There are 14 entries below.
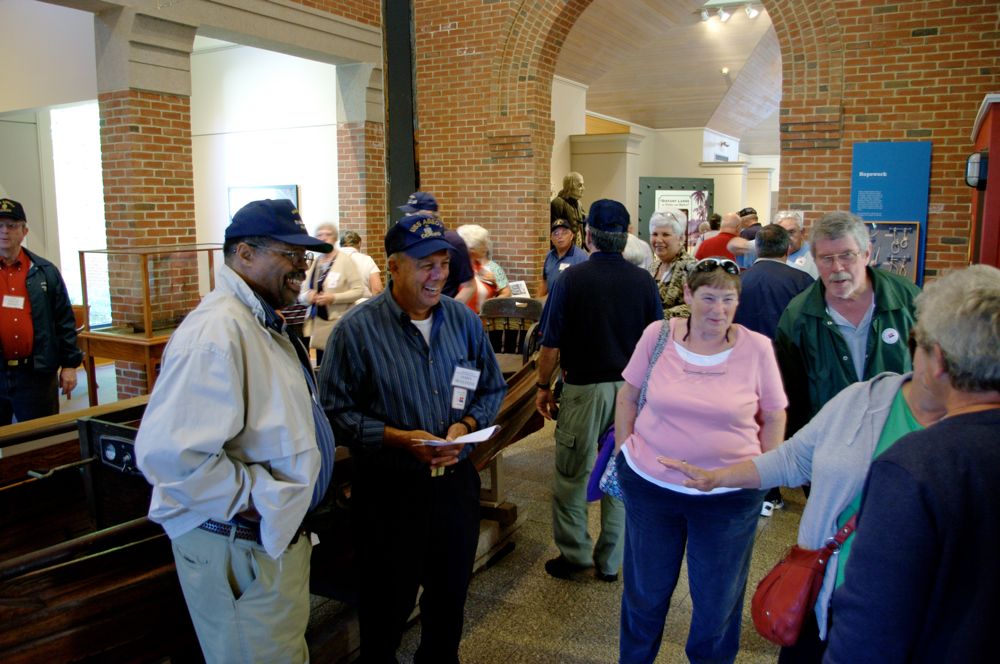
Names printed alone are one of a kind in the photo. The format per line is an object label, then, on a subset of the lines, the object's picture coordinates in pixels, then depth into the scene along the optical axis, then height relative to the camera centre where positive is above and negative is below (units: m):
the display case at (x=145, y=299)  6.62 -0.68
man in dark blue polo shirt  3.38 -0.58
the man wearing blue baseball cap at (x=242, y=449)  1.74 -0.53
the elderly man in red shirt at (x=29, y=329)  4.23 -0.61
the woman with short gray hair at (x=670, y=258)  4.28 -0.21
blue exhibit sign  6.79 +0.34
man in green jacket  2.71 -0.35
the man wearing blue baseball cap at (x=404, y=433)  2.36 -0.65
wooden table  6.55 -1.09
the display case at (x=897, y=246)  6.82 -0.21
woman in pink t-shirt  2.34 -0.71
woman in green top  1.55 -0.46
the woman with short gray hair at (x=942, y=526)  1.16 -0.47
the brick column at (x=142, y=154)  6.71 +0.62
